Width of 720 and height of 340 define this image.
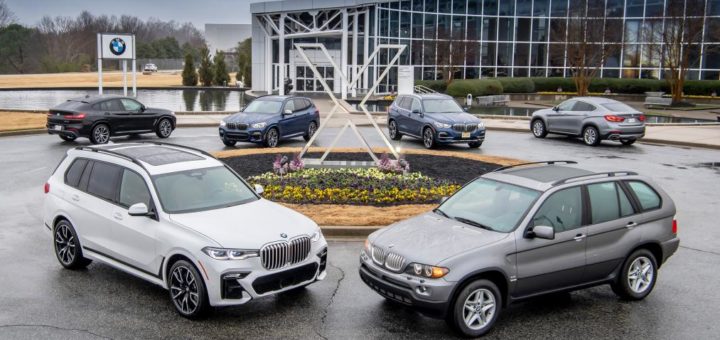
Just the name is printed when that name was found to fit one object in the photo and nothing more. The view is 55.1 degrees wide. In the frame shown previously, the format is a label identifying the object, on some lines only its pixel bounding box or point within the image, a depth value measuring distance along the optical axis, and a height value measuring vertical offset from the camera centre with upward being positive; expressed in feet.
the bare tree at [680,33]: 144.51 +11.87
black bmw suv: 69.82 -4.04
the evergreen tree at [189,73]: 214.90 +2.57
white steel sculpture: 50.44 -3.35
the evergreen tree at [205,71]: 218.18 +3.31
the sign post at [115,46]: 107.96 +5.33
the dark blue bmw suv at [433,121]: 69.00 -3.73
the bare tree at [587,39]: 156.76 +11.24
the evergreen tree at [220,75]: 218.79 +2.09
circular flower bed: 41.50 -6.50
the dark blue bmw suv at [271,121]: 68.74 -3.99
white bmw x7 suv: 23.41 -5.32
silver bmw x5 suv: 22.36 -5.44
